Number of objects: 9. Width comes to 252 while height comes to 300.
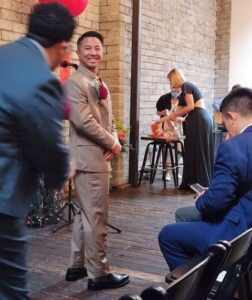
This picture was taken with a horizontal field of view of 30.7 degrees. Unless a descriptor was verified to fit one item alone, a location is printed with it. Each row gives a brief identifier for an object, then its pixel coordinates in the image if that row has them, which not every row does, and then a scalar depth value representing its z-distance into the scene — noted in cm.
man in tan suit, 262
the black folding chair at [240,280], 193
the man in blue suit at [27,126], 133
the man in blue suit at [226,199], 208
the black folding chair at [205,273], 123
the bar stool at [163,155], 597
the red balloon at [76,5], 406
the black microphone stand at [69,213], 406
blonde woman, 558
